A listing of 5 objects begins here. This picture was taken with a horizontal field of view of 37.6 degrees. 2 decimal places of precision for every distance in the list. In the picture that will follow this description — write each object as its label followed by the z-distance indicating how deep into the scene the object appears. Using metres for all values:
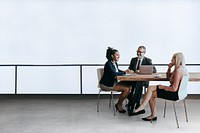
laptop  4.90
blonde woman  4.03
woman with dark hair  4.93
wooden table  4.43
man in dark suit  4.88
